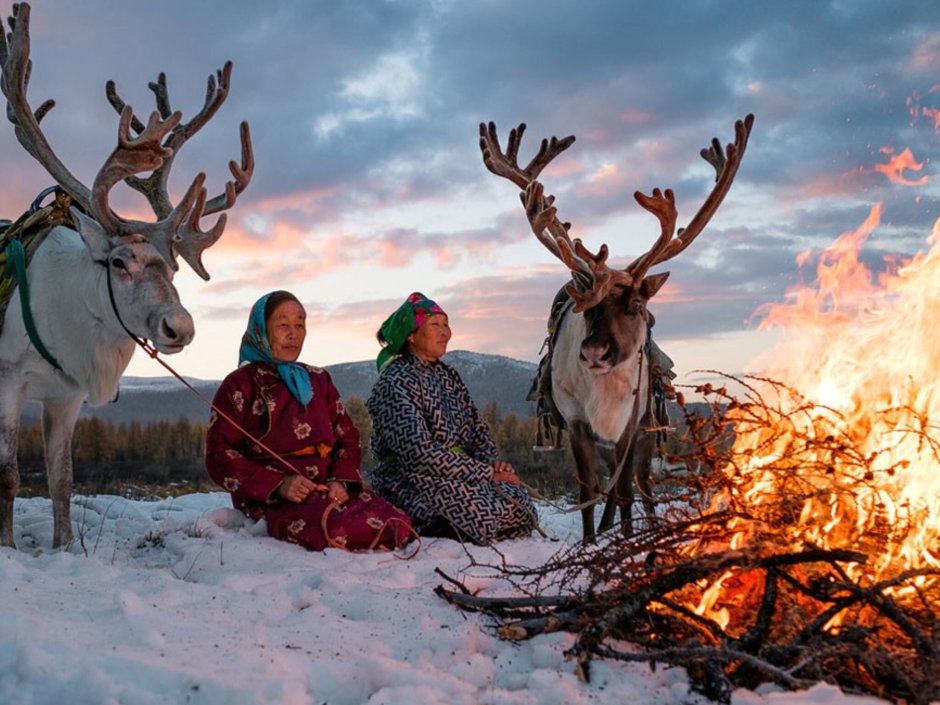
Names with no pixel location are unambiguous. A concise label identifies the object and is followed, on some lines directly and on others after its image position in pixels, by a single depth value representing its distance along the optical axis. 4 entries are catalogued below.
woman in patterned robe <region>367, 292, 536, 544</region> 5.34
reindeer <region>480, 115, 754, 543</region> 5.61
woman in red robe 4.96
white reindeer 4.84
